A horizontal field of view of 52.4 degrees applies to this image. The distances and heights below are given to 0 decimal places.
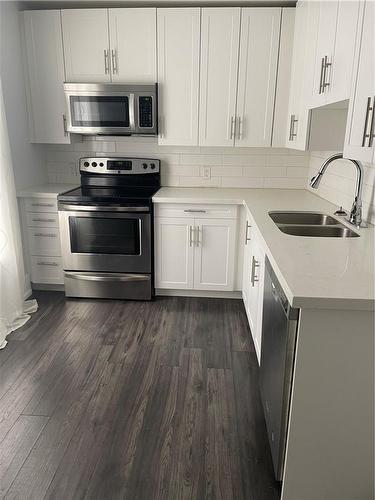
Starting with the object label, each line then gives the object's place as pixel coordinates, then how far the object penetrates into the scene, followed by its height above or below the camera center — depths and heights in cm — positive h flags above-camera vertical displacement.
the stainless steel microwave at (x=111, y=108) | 319 +27
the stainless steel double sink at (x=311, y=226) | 221 -49
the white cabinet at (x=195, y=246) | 319 -86
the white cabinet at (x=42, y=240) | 332 -87
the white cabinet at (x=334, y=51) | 175 +47
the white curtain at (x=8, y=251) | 283 -84
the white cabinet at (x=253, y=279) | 221 -88
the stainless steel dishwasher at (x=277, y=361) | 133 -84
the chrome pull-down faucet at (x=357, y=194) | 208 -26
